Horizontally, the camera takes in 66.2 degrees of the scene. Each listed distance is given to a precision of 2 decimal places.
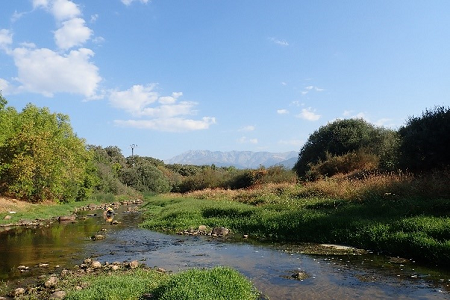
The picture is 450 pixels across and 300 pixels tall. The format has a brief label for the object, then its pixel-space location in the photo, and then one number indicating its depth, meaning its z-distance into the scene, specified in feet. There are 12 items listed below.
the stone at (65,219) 103.97
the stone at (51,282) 35.42
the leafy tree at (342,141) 127.03
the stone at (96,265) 43.20
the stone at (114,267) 41.65
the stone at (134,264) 43.20
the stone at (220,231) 69.12
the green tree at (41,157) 131.64
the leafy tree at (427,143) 77.10
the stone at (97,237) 68.31
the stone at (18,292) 33.63
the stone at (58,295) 31.55
